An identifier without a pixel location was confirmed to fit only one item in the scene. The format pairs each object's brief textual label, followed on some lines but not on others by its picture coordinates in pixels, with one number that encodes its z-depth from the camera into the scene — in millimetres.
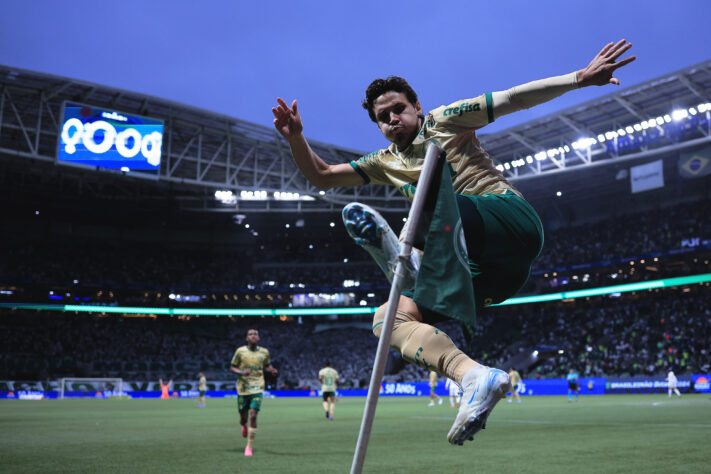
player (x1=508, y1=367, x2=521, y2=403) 31894
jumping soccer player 2656
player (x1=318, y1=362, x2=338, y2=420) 18953
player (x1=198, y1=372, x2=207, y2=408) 28914
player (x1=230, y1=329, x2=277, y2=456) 11438
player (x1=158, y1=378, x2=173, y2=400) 43272
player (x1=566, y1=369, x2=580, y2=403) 29219
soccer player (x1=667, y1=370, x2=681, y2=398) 30719
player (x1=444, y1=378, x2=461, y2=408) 27375
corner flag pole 2340
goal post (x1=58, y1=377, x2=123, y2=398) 42688
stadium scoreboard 28812
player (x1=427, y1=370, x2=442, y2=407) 28091
